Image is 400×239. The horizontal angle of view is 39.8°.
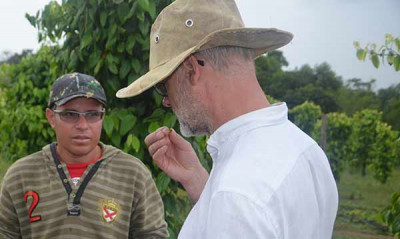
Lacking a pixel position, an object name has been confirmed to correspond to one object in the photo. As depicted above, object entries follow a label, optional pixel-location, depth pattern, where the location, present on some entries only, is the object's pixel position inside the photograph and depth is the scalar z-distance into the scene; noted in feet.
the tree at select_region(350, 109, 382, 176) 40.29
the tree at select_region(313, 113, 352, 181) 38.97
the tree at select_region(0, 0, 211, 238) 9.77
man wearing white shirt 3.61
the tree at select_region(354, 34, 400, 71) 10.19
